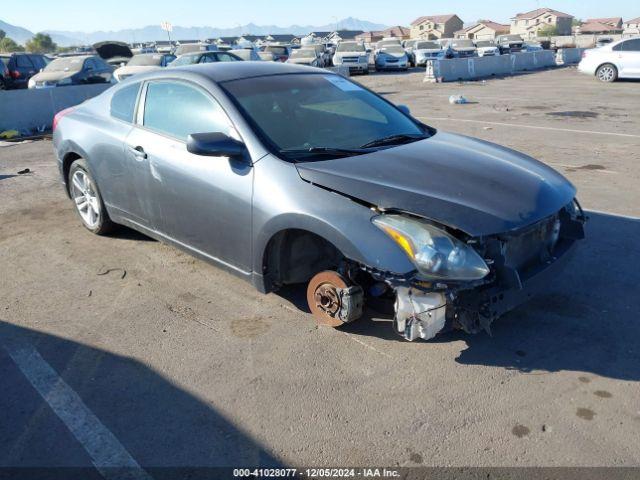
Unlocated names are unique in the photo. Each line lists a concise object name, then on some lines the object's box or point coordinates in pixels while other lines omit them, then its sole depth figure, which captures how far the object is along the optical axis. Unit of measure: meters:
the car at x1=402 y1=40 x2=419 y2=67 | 34.28
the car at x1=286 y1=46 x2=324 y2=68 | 27.54
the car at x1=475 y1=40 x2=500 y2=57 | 33.96
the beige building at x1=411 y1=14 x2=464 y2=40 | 124.50
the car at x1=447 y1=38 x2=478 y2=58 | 33.31
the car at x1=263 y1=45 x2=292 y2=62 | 29.62
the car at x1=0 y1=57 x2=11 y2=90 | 20.89
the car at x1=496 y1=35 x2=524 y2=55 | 38.09
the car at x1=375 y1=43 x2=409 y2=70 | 30.25
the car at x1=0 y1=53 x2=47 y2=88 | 21.55
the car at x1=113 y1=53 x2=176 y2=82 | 18.33
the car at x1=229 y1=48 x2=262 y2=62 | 21.38
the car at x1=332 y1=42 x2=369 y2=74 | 28.95
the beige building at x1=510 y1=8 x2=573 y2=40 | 116.25
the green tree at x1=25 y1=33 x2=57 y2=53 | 96.36
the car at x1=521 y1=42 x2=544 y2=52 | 40.94
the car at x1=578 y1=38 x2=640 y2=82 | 20.19
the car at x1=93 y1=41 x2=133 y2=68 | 28.14
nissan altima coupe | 3.17
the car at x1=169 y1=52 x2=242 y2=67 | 17.62
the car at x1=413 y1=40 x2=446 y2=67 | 32.47
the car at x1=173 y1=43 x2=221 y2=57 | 22.72
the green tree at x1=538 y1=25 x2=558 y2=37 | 104.47
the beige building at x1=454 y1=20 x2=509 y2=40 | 111.31
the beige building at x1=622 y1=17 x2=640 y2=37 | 108.21
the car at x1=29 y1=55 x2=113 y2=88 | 16.81
